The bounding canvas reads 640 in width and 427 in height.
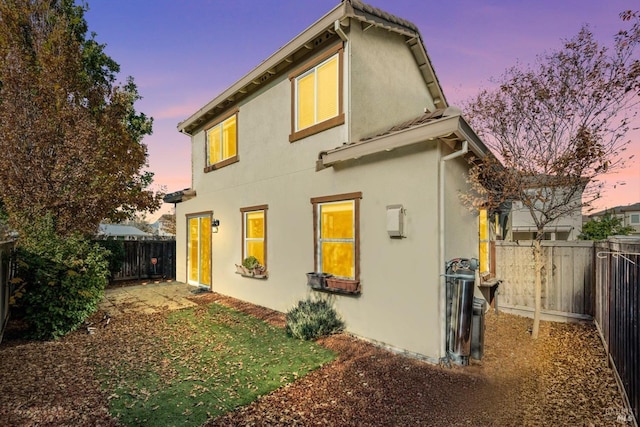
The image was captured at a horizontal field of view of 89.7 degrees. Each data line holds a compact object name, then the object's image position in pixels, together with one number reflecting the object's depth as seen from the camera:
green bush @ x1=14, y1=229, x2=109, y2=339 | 5.60
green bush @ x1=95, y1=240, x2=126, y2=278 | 12.65
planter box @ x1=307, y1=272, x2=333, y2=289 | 6.10
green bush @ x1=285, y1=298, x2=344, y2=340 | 5.70
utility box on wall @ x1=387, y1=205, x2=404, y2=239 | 4.97
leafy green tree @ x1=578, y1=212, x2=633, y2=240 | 19.70
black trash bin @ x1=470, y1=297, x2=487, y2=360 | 4.64
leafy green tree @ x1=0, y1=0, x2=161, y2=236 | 7.11
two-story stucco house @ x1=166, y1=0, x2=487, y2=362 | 4.84
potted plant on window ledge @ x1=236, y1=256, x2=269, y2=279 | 7.88
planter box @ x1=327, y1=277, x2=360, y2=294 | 5.61
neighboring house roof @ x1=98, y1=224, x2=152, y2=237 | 18.34
